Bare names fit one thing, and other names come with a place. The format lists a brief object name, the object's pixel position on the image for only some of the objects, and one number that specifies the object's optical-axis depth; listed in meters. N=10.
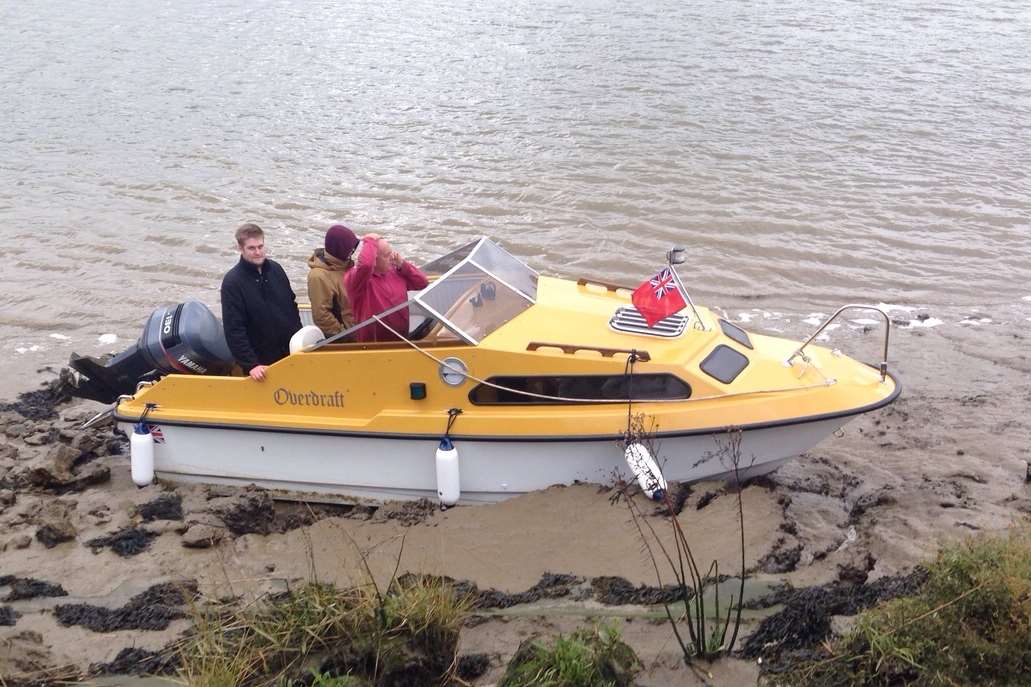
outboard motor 6.91
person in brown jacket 6.70
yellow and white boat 6.12
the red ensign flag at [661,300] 6.39
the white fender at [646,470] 5.86
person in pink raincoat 6.55
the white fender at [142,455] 6.78
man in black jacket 6.62
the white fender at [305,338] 6.50
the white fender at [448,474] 6.23
